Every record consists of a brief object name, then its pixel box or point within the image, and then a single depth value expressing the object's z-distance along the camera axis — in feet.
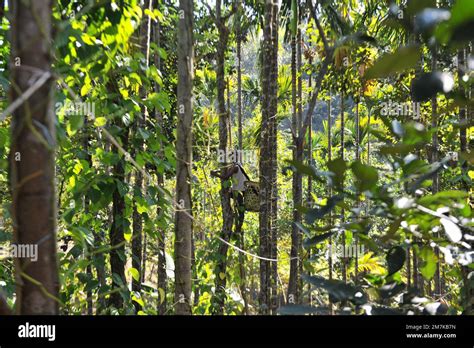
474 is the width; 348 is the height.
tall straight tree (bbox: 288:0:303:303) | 38.83
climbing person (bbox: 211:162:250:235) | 38.19
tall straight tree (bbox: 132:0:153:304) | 20.95
